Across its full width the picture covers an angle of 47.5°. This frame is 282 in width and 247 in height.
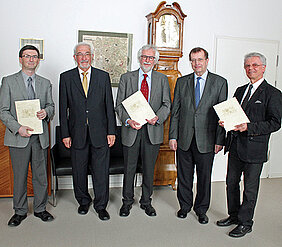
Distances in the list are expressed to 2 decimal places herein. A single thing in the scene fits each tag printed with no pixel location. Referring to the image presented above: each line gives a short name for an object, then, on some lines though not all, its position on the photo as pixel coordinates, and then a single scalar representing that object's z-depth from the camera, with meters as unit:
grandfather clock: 3.92
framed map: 4.05
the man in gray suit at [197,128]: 3.03
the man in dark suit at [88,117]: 3.13
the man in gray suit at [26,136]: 2.95
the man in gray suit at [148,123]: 3.20
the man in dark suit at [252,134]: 2.73
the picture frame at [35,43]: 3.87
